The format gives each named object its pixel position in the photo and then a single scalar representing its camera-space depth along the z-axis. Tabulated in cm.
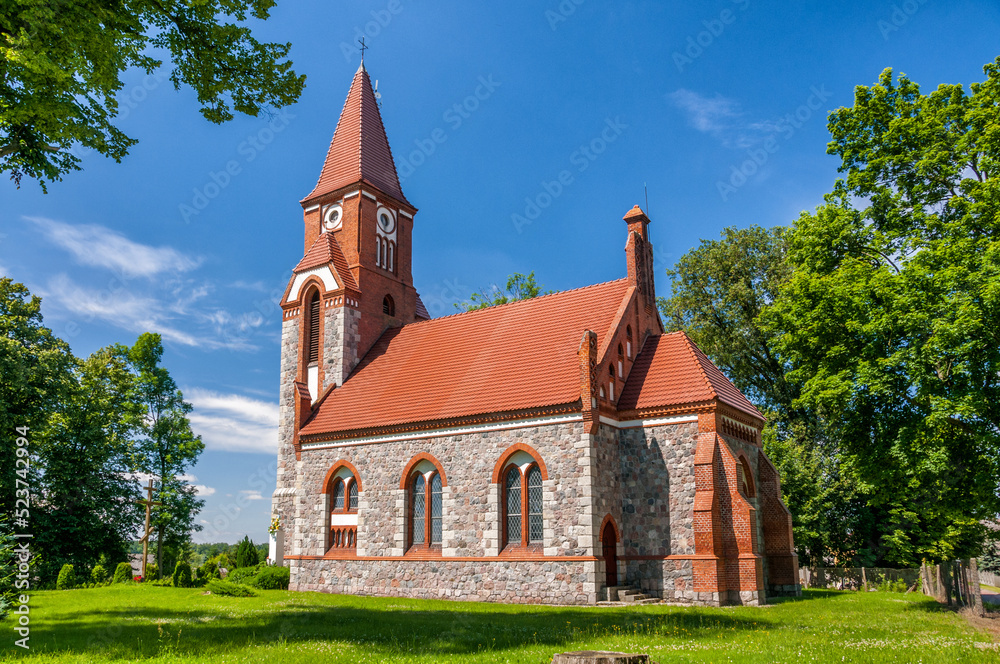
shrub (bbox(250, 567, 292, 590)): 2639
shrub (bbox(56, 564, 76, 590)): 2794
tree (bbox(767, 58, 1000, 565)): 1630
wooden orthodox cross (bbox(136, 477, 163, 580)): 3147
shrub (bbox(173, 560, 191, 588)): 2734
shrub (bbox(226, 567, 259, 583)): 2700
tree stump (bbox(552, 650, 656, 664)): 823
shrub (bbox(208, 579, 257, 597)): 2270
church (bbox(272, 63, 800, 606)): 2033
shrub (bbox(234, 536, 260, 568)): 2864
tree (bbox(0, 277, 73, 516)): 2727
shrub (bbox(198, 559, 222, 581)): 2938
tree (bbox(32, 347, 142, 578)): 3241
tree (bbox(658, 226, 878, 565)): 3140
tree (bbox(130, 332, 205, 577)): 3884
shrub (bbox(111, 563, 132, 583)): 2992
